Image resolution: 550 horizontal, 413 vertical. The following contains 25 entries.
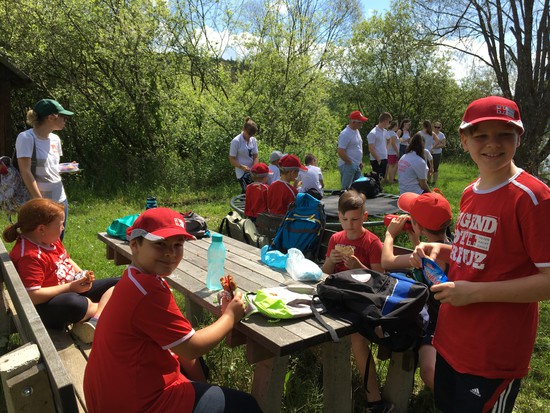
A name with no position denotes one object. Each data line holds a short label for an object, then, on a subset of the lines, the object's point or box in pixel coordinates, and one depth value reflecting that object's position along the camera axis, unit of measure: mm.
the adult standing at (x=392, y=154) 11922
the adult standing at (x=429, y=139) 11279
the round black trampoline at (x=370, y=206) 5910
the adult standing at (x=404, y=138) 13156
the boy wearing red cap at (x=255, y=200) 5434
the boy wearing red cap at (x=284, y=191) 5176
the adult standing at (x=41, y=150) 4027
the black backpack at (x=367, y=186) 6292
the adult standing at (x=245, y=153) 7594
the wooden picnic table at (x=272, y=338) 2123
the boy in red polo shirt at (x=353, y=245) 2879
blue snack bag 1936
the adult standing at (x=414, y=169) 5957
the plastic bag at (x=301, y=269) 2842
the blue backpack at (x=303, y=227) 4309
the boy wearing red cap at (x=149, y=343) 1738
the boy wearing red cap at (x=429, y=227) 2416
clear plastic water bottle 2809
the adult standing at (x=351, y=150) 7570
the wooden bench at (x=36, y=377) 1463
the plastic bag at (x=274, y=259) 3219
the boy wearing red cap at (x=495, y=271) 1631
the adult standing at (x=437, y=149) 12552
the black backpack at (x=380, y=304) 2236
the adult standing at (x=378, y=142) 9680
